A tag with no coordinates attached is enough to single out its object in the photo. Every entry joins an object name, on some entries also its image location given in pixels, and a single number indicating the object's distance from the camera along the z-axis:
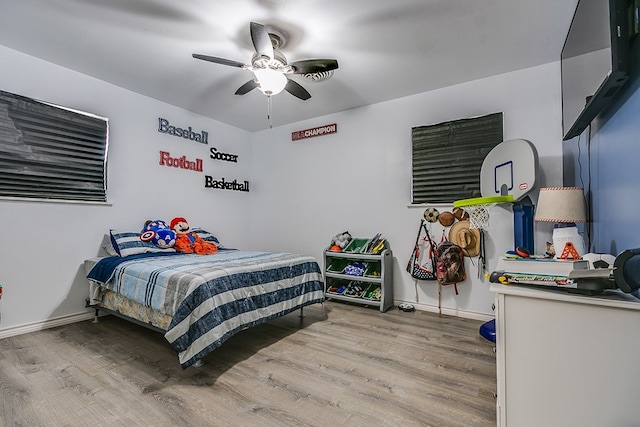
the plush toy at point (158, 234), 3.17
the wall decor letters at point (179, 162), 3.70
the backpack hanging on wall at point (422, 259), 3.22
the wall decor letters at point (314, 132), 4.02
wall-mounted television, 1.19
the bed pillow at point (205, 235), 3.78
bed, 1.91
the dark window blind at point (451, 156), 3.05
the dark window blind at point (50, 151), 2.57
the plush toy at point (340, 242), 3.72
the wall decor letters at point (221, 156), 4.29
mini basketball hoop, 2.32
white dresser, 0.95
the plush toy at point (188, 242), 3.31
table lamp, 1.55
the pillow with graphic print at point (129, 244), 2.91
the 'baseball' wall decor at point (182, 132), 3.67
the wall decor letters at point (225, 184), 4.22
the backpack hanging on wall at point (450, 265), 2.99
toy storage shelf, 3.31
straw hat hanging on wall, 3.02
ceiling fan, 2.13
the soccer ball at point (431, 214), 3.28
